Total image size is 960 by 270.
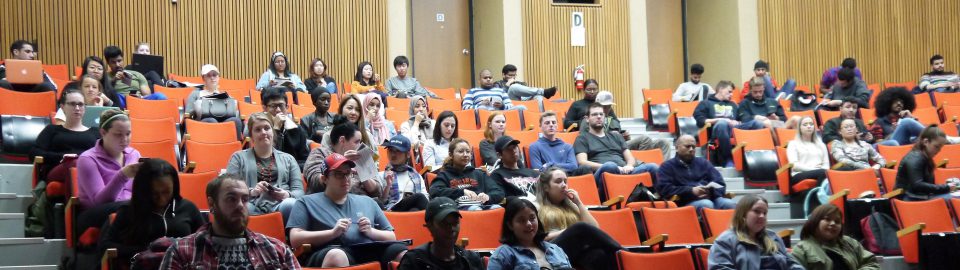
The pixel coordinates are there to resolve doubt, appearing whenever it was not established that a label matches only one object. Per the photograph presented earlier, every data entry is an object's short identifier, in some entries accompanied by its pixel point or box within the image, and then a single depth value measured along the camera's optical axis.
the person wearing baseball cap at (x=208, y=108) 7.80
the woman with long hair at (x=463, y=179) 6.30
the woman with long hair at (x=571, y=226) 5.27
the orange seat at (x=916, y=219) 6.40
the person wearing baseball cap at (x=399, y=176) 6.04
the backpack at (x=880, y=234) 6.57
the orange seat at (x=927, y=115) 10.05
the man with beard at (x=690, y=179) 6.81
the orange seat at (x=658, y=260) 5.18
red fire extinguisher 12.88
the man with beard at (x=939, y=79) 11.95
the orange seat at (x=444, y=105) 10.18
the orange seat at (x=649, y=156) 8.23
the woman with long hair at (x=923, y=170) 7.08
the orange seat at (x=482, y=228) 5.60
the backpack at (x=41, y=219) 5.35
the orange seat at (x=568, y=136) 8.68
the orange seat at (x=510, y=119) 9.49
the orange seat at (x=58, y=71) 9.98
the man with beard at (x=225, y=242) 3.59
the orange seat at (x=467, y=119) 9.42
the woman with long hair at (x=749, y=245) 5.18
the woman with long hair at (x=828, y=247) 5.52
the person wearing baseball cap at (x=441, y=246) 4.36
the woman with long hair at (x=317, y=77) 10.70
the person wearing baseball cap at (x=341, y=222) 4.78
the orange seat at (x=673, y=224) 6.08
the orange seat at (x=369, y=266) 4.21
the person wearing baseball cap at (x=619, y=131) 8.45
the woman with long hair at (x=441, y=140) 7.60
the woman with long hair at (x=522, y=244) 4.62
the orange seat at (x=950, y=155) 8.38
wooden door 13.01
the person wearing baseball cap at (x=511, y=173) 6.54
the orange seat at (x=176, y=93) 8.94
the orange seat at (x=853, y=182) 7.31
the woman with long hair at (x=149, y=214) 4.33
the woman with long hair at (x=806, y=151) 8.04
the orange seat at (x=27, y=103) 7.03
